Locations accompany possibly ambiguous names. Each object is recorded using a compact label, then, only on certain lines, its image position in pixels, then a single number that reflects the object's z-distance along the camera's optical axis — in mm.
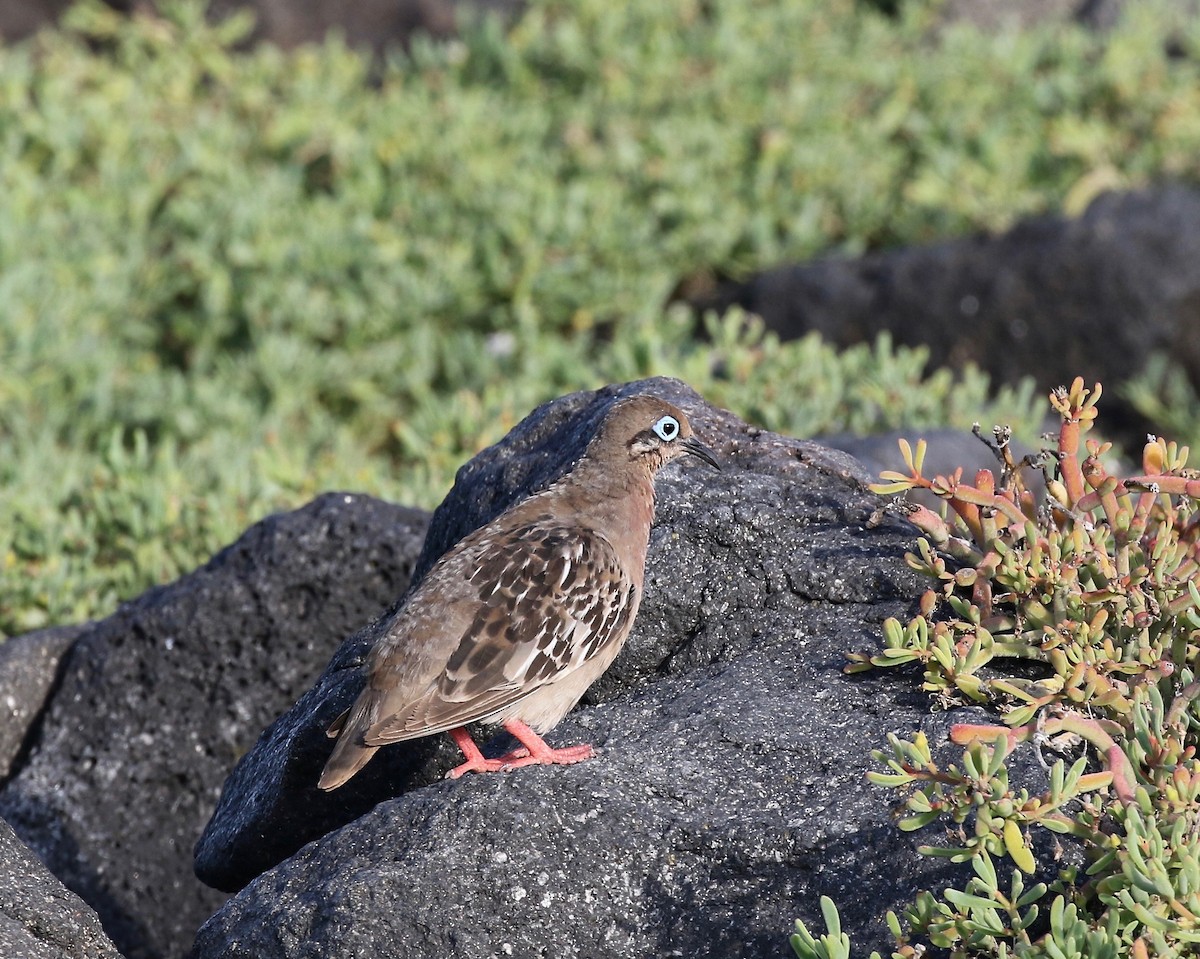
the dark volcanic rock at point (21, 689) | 14705
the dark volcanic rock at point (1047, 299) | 25047
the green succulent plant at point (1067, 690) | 8031
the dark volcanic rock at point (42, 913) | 9828
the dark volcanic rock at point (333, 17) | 33719
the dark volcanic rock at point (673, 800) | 9367
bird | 10734
